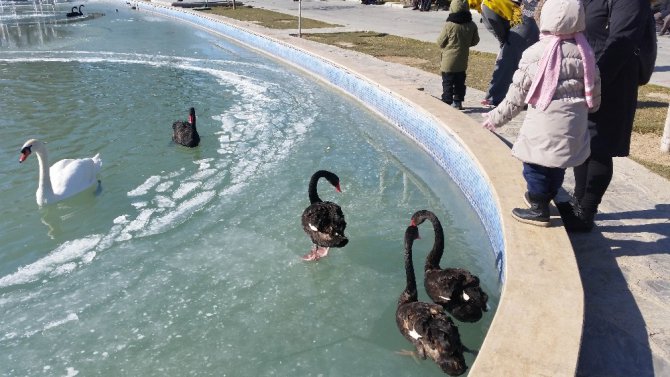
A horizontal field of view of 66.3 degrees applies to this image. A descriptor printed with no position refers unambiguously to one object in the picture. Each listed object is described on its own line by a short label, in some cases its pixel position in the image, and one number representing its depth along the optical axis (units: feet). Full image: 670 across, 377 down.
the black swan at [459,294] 11.87
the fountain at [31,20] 63.57
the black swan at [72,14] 91.14
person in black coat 12.09
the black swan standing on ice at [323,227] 14.28
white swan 18.60
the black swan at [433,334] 10.13
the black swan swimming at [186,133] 24.44
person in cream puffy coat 11.48
